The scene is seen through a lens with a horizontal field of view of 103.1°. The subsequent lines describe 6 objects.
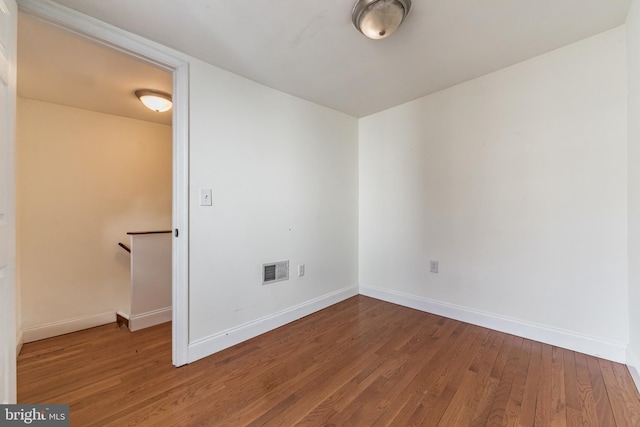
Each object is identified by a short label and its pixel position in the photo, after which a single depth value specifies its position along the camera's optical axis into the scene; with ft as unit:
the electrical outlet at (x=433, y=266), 8.49
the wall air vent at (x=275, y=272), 7.65
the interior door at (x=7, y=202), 3.43
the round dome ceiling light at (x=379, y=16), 4.60
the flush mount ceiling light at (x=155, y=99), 7.54
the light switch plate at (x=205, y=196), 6.34
